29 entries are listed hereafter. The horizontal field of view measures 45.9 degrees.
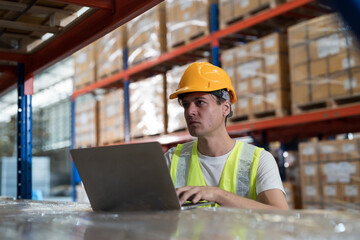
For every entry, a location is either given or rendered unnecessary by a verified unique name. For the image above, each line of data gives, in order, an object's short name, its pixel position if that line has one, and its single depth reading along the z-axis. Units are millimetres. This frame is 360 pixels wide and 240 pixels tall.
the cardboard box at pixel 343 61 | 4656
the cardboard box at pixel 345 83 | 4641
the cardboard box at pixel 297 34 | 5165
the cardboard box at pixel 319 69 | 4938
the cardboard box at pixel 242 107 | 5719
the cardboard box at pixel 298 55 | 5156
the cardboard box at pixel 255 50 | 5539
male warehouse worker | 1985
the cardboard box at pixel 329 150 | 4848
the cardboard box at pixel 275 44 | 5398
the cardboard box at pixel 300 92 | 5109
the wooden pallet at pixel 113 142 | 8173
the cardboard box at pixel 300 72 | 5129
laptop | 1315
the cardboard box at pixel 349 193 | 4691
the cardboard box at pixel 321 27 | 4803
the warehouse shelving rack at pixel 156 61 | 2354
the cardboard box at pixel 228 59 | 5887
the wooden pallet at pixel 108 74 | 8277
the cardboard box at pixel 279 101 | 5359
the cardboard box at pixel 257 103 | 5527
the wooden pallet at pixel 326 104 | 4844
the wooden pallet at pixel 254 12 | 5430
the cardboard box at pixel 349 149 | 4682
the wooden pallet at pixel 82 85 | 9095
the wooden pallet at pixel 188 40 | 6416
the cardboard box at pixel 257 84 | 5527
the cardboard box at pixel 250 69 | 5551
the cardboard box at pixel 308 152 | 5055
